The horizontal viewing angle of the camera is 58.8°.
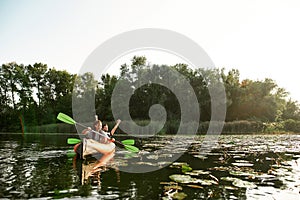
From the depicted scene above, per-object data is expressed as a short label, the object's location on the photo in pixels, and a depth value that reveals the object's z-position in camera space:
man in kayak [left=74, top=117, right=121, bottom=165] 9.34
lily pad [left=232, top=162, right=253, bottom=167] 7.74
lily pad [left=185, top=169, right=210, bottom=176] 6.48
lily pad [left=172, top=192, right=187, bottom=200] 4.65
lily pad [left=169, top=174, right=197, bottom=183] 5.75
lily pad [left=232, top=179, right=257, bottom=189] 5.38
